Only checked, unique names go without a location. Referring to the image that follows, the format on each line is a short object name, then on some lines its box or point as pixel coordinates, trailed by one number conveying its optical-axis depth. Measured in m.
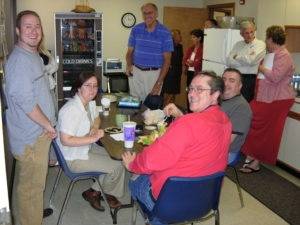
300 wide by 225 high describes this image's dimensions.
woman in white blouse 2.28
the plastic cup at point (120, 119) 2.68
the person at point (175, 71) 6.03
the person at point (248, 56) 4.03
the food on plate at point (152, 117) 2.68
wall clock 6.82
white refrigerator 4.82
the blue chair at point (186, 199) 1.75
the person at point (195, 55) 5.72
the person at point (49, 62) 2.87
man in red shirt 1.70
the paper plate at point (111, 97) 3.43
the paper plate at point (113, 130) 2.46
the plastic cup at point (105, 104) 3.04
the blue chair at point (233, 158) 2.65
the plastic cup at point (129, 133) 2.15
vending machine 6.17
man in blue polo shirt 3.98
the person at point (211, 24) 5.53
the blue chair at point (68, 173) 2.32
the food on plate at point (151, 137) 2.27
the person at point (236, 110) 2.62
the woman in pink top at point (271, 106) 3.48
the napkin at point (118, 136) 2.32
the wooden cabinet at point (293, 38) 5.02
